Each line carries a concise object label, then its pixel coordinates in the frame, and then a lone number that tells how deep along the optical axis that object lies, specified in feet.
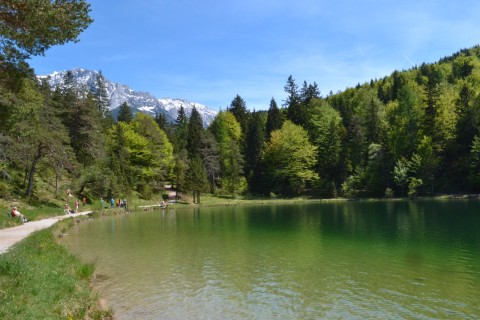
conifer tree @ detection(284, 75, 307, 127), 312.71
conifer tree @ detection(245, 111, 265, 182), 298.56
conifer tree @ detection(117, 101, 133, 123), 334.03
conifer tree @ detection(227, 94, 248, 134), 344.12
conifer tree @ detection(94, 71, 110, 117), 351.95
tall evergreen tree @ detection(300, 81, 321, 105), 345.31
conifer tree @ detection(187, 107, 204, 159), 285.84
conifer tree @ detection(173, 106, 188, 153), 309.49
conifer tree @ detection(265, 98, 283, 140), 317.83
